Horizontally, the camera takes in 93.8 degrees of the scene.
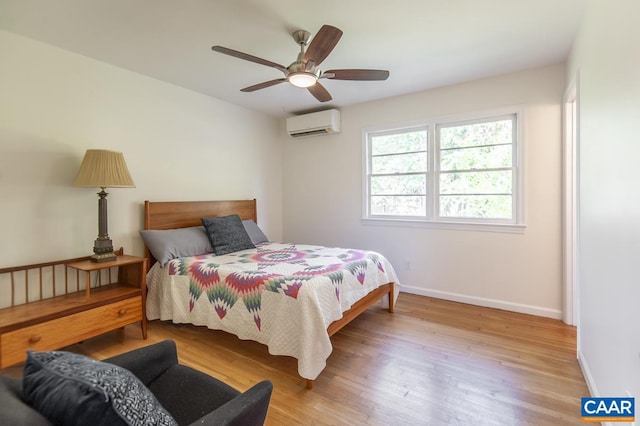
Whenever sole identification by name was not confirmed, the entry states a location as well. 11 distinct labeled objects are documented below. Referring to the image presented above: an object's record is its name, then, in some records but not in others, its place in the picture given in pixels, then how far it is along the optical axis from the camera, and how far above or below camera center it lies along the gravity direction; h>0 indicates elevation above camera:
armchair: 0.96 -0.74
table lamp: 2.47 +0.28
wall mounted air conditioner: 4.21 +1.28
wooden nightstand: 1.98 -0.76
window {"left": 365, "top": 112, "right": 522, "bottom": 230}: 3.34 +0.50
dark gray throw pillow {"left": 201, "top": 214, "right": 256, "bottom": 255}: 3.33 -0.27
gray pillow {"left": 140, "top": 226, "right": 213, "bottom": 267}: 3.00 -0.33
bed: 2.12 -0.65
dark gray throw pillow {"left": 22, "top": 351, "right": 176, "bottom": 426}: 0.73 -0.47
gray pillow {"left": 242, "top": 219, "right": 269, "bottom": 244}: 3.91 -0.27
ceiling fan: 1.93 +1.10
